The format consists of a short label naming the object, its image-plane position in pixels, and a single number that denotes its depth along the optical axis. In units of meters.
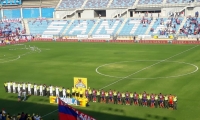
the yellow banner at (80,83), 27.61
